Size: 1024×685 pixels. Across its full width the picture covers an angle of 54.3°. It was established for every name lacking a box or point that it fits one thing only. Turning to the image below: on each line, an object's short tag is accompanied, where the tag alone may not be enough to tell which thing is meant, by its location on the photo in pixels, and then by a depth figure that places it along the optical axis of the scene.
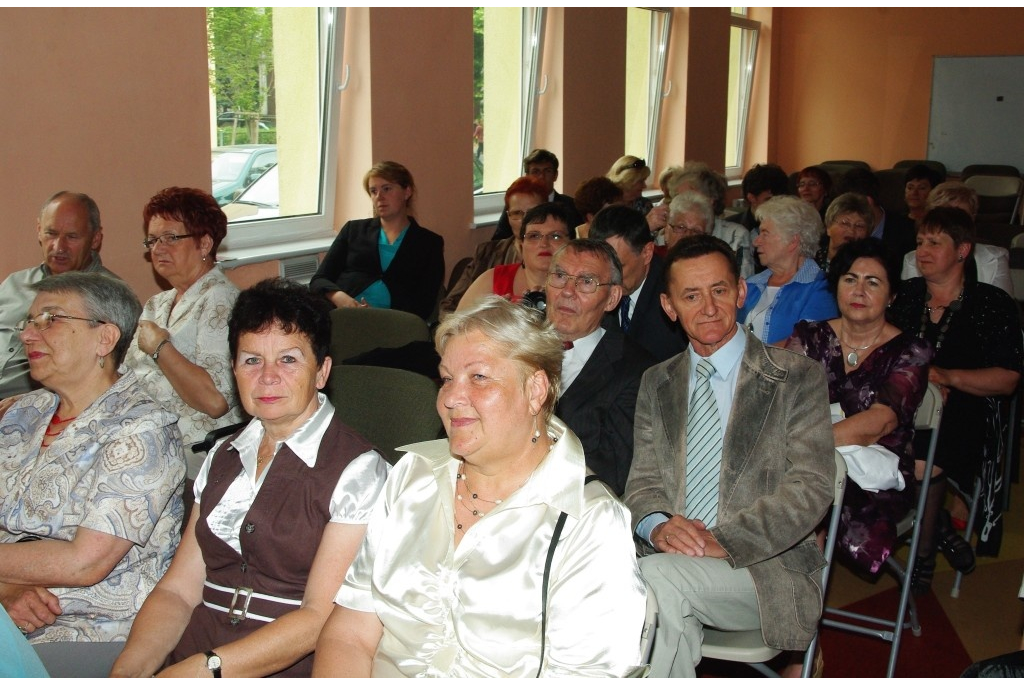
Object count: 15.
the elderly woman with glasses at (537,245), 4.05
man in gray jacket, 2.35
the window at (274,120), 5.00
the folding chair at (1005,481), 3.75
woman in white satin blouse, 1.70
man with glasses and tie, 2.77
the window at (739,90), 11.85
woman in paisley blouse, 2.22
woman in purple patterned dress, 3.01
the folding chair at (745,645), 2.37
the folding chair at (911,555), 3.02
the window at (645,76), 9.44
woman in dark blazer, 5.21
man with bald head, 3.66
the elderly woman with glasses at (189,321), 3.11
